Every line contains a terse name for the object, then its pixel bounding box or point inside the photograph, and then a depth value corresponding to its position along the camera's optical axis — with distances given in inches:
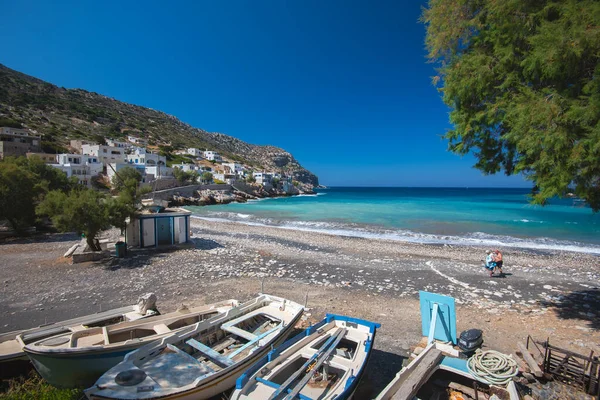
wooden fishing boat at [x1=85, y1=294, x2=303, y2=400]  167.6
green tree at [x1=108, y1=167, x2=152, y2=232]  593.0
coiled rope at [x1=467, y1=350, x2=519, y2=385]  185.8
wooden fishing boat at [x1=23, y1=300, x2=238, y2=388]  193.0
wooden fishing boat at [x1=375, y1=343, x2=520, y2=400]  170.5
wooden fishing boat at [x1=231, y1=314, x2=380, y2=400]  168.1
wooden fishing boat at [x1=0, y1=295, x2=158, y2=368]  211.3
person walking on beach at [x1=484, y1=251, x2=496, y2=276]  524.3
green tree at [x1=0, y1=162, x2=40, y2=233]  730.8
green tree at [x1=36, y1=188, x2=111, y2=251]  532.7
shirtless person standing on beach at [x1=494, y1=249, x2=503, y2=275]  515.8
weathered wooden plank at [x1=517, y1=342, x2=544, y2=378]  197.6
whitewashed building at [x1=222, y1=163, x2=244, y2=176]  4156.5
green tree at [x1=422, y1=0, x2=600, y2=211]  193.9
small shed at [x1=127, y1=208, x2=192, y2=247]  668.1
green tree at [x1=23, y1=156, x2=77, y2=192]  1057.1
